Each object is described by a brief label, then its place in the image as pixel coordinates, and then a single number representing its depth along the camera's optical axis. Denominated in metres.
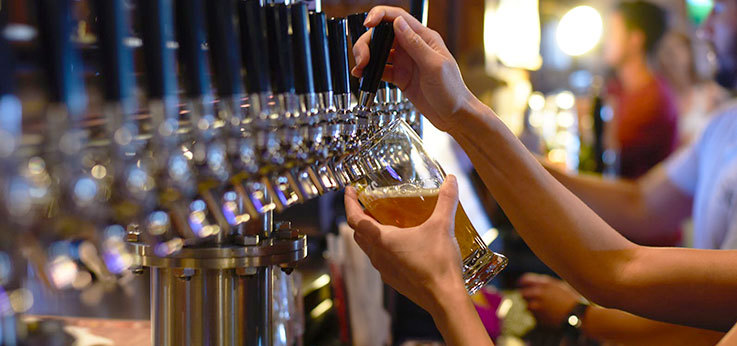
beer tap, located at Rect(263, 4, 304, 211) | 0.81
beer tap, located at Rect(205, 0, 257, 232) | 0.71
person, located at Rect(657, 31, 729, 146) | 5.73
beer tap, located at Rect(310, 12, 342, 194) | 0.89
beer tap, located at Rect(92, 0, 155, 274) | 0.58
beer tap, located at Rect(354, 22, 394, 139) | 1.00
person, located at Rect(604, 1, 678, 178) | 5.29
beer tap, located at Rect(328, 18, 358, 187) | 0.94
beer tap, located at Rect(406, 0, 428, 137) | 1.19
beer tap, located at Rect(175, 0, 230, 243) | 0.67
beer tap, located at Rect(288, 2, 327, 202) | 0.85
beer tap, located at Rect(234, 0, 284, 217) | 0.77
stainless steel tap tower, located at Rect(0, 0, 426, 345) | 0.55
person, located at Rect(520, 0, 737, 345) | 1.80
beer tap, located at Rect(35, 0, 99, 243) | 0.54
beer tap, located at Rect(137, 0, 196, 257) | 0.63
